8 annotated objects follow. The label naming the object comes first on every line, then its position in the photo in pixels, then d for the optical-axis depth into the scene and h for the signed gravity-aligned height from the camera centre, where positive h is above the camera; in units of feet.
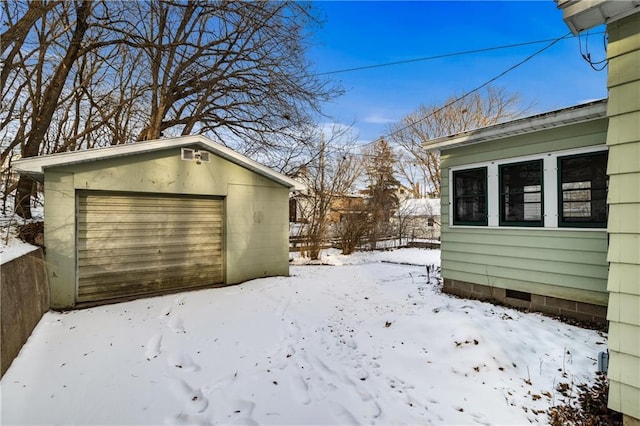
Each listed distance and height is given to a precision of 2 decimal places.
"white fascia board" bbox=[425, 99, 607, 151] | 13.47 +4.52
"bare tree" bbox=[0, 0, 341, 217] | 24.71 +13.85
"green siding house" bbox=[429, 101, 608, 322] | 14.12 +0.17
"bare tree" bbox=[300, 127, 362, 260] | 40.81 +4.94
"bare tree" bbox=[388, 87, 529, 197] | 69.33 +22.55
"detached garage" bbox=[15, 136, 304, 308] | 16.48 -0.23
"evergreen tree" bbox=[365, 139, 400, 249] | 48.72 +6.15
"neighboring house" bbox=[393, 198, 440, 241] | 58.49 -0.92
